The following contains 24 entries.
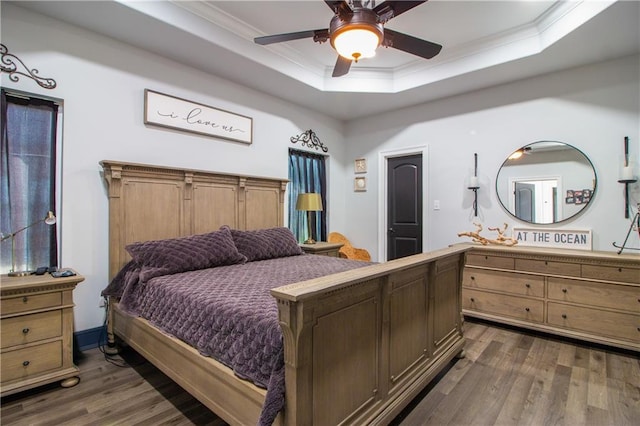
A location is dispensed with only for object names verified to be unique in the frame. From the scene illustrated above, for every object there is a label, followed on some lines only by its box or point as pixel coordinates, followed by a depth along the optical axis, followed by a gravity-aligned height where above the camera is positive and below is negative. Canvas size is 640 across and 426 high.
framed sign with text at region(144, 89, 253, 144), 3.04 +0.98
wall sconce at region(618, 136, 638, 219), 2.91 +0.33
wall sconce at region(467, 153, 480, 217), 3.85 +0.33
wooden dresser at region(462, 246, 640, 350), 2.67 -0.74
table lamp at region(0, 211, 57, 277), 2.22 -0.20
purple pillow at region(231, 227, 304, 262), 3.06 -0.32
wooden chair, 4.61 -0.60
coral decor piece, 3.45 -0.30
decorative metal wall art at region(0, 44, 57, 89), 2.30 +1.05
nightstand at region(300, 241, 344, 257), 3.98 -0.47
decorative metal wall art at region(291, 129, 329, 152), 4.48 +1.03
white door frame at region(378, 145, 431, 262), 4.75 +0.13
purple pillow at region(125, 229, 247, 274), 2.42 -0.33
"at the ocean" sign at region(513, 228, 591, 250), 3.21 -0.28
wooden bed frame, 1.27 -0.62
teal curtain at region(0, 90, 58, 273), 2.33 +0.24
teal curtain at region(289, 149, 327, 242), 4.44 +0.37
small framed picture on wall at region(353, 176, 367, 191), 4.97 +0.44
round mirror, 3.23 +0.31
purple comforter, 1.36 -0.54
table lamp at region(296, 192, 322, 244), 4.12 +0.12
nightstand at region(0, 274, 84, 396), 1.94 -0.77
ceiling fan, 1.87 +1.14
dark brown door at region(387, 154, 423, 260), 4.46 +0.08
